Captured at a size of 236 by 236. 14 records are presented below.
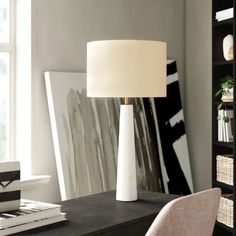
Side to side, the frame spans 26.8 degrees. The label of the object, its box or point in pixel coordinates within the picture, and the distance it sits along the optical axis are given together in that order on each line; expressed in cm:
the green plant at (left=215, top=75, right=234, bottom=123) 342
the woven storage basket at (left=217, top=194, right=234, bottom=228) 336
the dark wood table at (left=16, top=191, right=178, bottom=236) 186
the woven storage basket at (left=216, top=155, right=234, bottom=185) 337
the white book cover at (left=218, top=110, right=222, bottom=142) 353
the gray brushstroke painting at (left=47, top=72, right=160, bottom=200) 308
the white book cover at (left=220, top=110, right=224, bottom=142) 350
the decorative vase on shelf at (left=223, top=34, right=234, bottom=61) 345
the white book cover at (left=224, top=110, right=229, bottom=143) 347
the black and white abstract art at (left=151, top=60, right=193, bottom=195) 376
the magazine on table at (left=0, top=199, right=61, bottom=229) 176
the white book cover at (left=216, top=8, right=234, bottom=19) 337
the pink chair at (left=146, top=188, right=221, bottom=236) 161
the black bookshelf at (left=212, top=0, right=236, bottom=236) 354
